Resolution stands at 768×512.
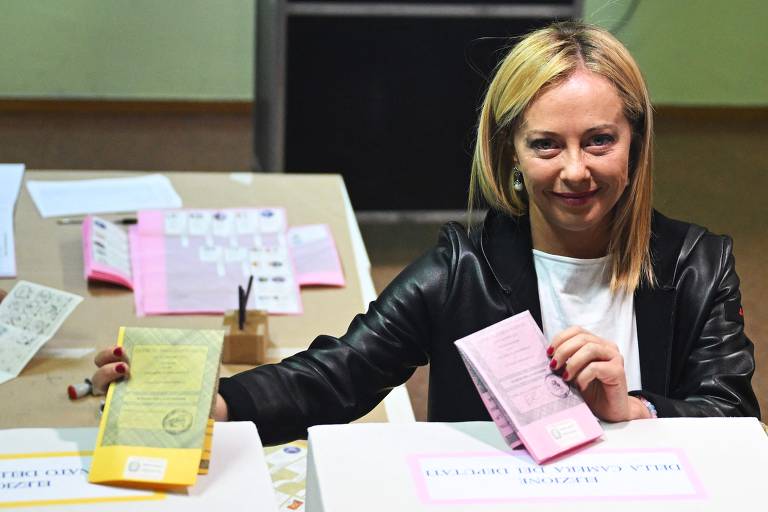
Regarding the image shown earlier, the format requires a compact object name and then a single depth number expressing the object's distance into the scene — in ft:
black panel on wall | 14.32
